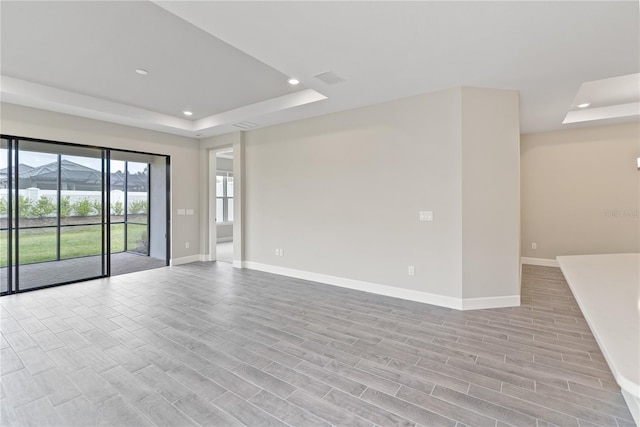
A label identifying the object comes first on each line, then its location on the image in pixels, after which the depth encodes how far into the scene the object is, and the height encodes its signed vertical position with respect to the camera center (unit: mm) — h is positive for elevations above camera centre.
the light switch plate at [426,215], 3996 -23
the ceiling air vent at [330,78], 3387 +1626
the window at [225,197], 10648 +652
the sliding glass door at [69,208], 4375 +128
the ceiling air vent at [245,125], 5418 +1700
